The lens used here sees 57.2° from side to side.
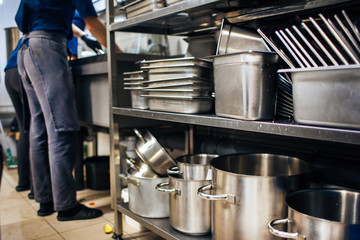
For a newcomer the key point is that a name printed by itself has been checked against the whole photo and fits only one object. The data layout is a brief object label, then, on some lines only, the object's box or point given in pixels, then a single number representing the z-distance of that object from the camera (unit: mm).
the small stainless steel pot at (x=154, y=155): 1682
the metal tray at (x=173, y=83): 1324
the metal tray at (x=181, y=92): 1310
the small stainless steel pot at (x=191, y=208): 1386
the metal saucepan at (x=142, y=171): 1790
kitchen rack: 942
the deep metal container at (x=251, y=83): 1023
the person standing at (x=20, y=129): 2582
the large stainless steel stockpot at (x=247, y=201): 1050
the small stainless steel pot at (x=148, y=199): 1623
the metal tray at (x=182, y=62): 1296
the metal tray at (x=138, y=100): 1604
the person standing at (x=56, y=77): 1930
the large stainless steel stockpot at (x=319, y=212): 848
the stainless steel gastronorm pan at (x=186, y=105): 1308
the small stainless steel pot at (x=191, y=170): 1523
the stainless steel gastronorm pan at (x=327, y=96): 790
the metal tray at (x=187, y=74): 1317
